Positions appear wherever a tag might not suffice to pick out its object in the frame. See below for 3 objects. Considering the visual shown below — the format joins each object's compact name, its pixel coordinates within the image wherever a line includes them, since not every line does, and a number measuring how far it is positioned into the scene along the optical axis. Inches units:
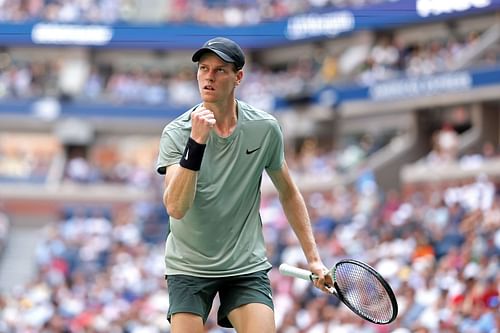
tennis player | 207.8
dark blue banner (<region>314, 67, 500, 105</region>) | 852.0
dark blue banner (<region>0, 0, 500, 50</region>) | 1008.9
